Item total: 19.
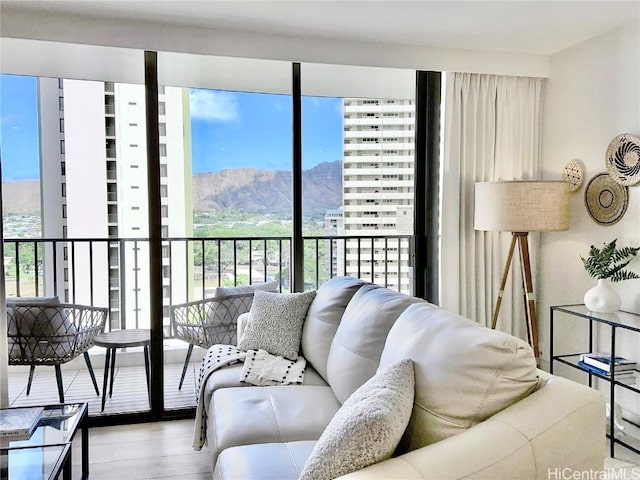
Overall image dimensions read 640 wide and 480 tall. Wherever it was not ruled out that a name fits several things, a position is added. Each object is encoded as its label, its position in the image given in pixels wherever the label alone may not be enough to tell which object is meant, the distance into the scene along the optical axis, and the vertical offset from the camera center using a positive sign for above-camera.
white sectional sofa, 1.34 -0.58
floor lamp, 3.16 +0.05
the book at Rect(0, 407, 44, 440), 2.22 -0.93
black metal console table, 2.70 -0.75
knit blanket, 2.54 -0.79
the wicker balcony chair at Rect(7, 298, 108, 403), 3.14 -0.74
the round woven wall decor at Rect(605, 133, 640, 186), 2.93 +0.33
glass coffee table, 1.95 -0.95
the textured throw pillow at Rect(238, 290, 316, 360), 2.76 -0.60
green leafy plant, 2.91 -0.27
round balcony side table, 3.33 -0.82
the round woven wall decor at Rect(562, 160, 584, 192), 3.40 +0.27
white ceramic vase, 2.91 -0.48
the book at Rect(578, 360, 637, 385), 2.77 -0.88
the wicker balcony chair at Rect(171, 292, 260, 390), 3.54 -0.72
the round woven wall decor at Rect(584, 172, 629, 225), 3.09 +0.10
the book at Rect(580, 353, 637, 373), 2.79 -0.83
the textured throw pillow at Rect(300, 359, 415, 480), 1.35 -0.59
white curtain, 3.60 +0.34
